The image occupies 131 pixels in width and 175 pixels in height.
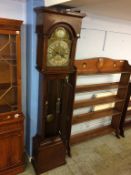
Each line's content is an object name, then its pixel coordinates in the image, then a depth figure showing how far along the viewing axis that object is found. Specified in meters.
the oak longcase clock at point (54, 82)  1.69
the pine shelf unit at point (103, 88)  2.45
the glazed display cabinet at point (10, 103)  1.77
